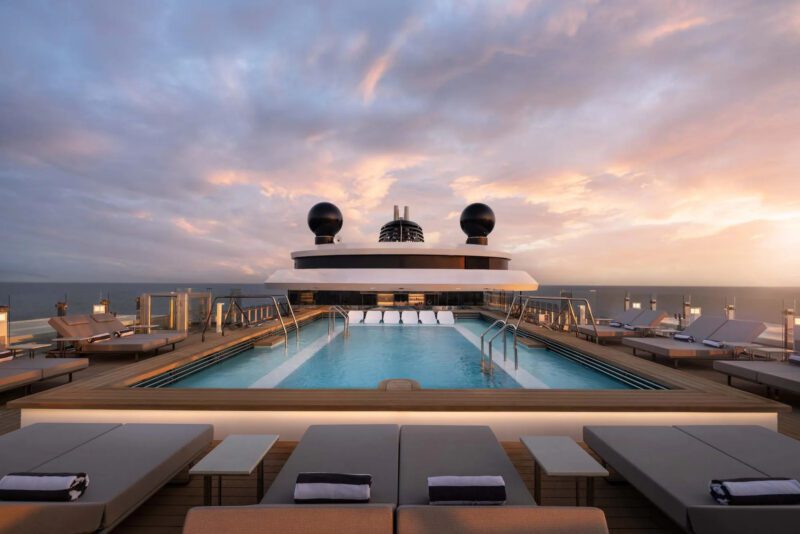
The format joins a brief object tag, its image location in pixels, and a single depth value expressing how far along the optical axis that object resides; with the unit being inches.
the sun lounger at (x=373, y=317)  431.2
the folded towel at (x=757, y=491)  64.4
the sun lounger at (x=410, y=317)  426.9
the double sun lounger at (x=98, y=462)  62.2
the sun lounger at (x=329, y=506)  48.8
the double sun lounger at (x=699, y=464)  62.6
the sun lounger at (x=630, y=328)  290.7
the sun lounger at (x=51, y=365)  168.9
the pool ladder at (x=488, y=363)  222.9
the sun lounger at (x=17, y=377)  151.4
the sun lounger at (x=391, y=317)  428.1
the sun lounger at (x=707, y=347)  217.2
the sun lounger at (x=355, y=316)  431.2
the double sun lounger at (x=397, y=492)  49.7
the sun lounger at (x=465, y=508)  50.1
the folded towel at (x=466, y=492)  63.4
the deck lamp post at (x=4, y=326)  220.7
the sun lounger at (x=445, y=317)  433.3
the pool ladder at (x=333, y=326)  349.8
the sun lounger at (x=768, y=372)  152.8
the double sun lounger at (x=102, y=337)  227.1
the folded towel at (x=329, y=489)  62.9
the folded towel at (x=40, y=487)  64.3
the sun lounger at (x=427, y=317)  428.7
